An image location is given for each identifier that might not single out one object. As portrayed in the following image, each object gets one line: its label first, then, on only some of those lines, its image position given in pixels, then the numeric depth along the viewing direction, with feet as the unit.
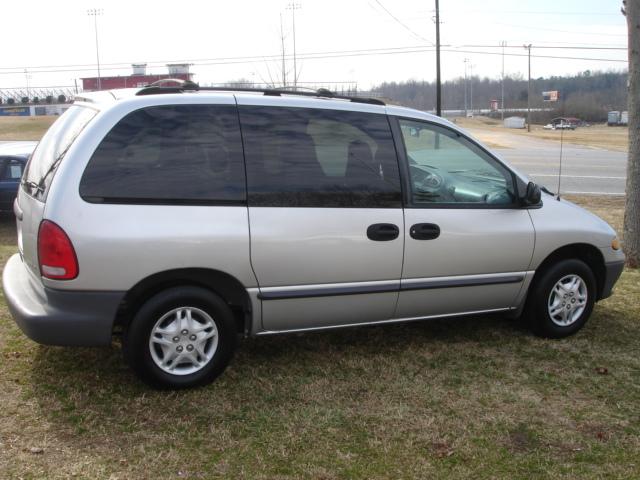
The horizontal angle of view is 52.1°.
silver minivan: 12.05
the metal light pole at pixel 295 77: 103.94
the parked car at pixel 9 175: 32.94
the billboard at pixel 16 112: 256.54
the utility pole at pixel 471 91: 442.75
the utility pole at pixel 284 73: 102.51
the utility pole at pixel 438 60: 98.58
